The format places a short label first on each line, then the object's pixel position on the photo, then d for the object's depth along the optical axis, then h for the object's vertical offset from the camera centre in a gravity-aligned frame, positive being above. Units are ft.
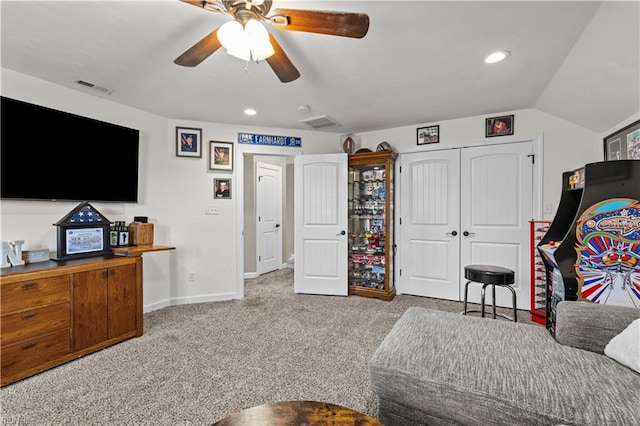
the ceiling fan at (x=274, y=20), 4.53 +3.09
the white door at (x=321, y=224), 13.46 -0.56
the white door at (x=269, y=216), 17.99 -0.28
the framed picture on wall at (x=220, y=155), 12.83 +2.51
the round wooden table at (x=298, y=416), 3.33 -2.42
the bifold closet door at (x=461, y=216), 11.39 -0.15
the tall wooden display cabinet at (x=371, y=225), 13.03 -0.58
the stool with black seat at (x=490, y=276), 8.03 -1.78
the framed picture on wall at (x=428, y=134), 12.81 +3.48
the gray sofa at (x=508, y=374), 3.60 -2.28
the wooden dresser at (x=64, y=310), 6.61 -2.56
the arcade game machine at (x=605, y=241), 5.68 -0.57
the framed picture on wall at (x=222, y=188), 12.92 +1.07
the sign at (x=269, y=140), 13.29 +3.39
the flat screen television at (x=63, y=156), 7.82 +1.71
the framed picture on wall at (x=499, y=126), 11.43 +3.45
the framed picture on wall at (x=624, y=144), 7.75 +2.02
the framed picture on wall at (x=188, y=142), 12.33 +3.00
